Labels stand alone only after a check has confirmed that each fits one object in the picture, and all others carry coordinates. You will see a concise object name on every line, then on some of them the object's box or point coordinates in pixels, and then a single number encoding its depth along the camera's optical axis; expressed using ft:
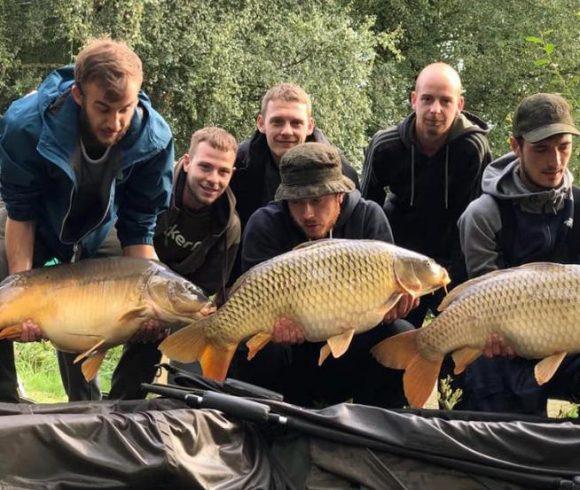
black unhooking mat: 5.11
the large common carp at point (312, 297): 6.51
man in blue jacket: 6.58
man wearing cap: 7.21
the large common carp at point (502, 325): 6.22
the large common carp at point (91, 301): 6.56
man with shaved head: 8.93
